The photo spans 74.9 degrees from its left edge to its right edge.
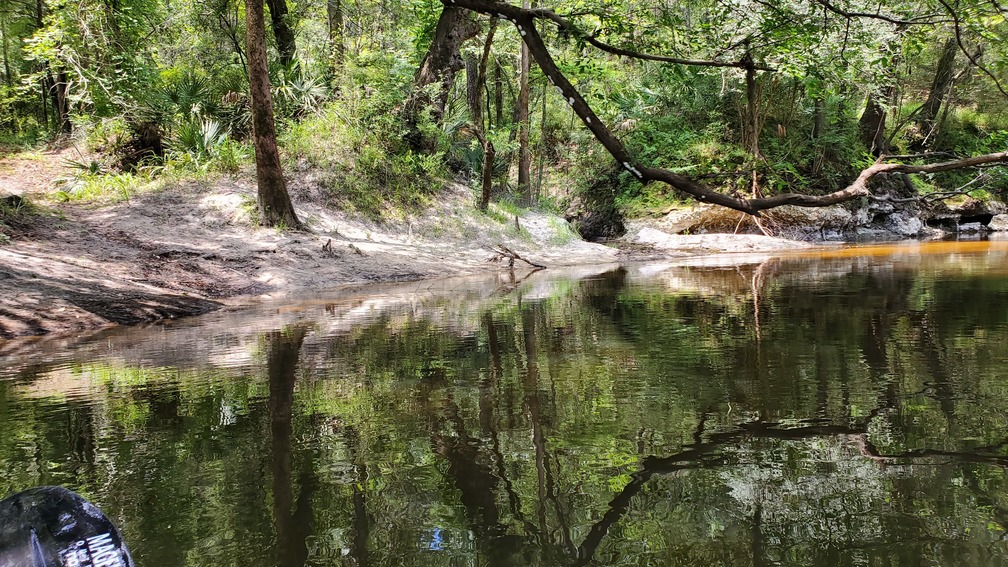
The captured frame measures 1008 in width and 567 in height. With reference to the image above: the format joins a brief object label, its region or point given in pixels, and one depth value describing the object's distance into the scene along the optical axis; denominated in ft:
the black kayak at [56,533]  5.84
